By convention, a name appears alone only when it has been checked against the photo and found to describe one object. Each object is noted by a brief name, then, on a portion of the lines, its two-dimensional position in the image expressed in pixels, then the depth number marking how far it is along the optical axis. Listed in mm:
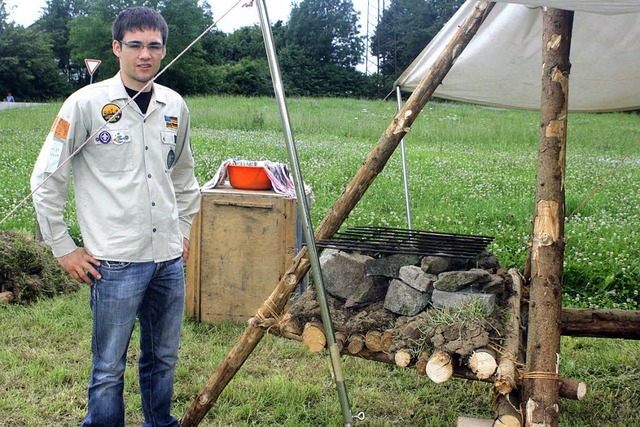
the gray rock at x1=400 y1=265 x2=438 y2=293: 3139
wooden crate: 4953
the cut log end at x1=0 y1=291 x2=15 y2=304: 5258
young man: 2590
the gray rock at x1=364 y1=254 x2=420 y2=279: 3283
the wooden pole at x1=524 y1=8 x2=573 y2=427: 2602
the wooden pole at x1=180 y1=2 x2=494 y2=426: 3135
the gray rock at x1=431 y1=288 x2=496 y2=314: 2996
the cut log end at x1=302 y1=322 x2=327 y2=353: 3084
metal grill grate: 3305
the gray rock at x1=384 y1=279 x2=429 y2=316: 3127
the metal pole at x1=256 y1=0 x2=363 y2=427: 2609
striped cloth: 5105
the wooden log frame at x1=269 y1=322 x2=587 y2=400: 2717
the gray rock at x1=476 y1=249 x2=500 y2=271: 3531
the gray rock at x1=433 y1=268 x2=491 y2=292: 3119
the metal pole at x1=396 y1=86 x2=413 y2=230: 4942
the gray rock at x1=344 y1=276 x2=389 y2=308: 3309
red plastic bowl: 5168
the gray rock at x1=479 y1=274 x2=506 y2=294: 3199
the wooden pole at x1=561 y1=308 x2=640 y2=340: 3754
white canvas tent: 4223
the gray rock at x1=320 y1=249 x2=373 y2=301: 3395
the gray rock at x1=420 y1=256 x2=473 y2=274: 3256
